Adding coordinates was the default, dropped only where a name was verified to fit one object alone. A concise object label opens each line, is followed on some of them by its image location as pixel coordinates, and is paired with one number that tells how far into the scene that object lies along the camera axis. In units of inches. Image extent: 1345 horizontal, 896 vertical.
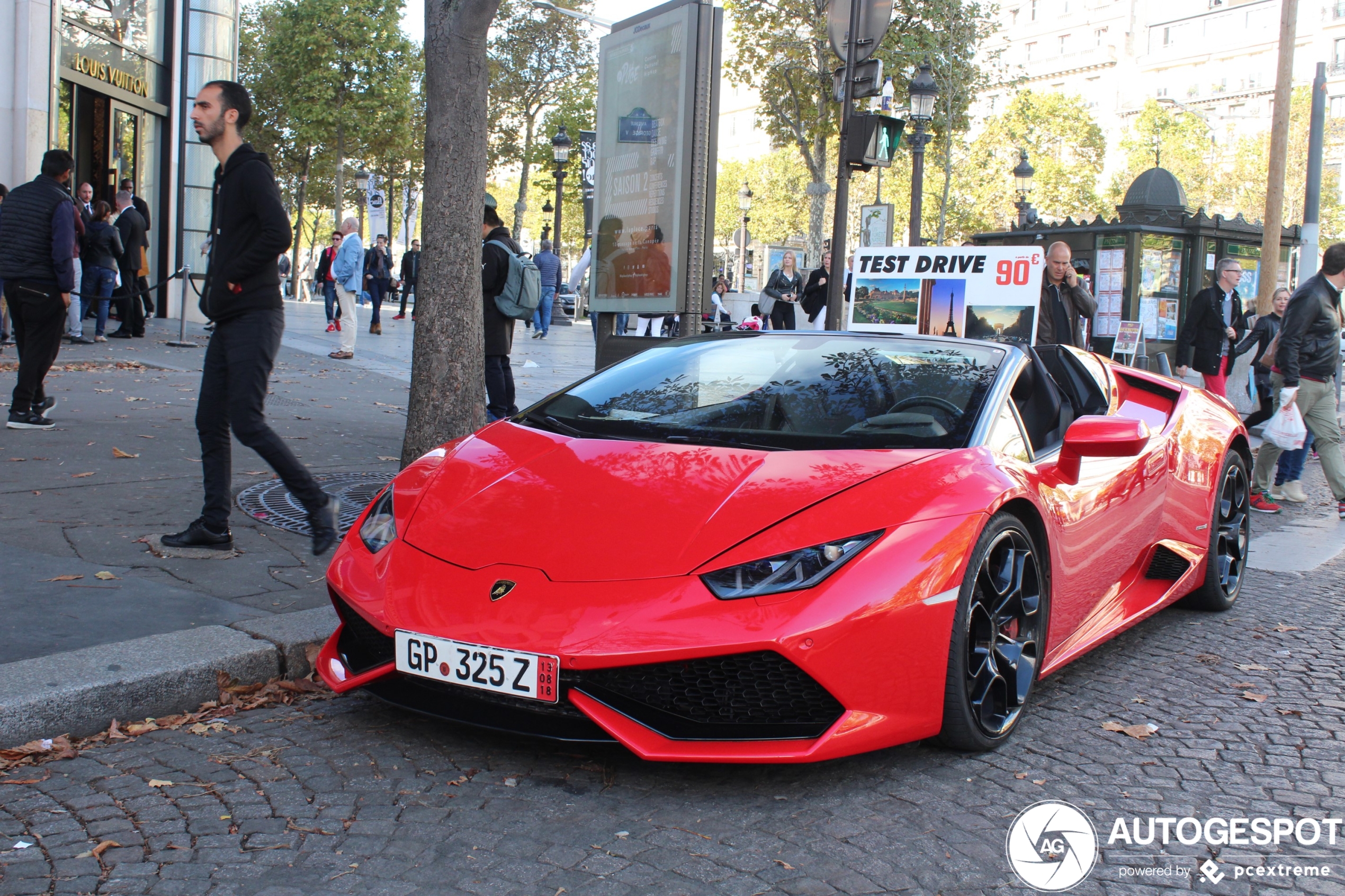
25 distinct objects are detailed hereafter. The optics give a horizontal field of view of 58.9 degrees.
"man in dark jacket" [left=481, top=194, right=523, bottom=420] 340.2
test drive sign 357.4
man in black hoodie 181.9
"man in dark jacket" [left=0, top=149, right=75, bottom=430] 298.8
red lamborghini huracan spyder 110.3
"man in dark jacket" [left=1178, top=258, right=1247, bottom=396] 448.5
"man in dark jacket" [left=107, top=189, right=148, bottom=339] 589.3
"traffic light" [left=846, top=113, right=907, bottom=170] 377.1
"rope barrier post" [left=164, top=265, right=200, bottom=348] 568.3
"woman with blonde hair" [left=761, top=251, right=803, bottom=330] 751.1
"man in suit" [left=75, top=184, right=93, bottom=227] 533.0
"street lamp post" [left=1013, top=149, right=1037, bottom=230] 1009.0
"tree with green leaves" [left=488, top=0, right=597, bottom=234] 1941.4
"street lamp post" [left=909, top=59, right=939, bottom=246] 780.0
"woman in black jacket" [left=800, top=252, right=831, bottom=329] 636.1
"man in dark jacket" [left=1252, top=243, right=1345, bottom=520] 310.5
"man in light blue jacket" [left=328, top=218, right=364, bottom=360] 598.9
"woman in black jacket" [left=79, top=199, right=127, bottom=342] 540.4
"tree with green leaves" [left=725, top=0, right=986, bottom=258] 1473.9
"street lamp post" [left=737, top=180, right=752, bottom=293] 1814.7
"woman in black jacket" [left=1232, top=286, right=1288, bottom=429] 393.7
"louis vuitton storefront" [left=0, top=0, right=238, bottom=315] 569.0
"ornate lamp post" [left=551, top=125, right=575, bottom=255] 1255.5
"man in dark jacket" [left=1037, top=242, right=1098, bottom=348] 355.3
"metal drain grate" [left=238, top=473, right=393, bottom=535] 218.8
